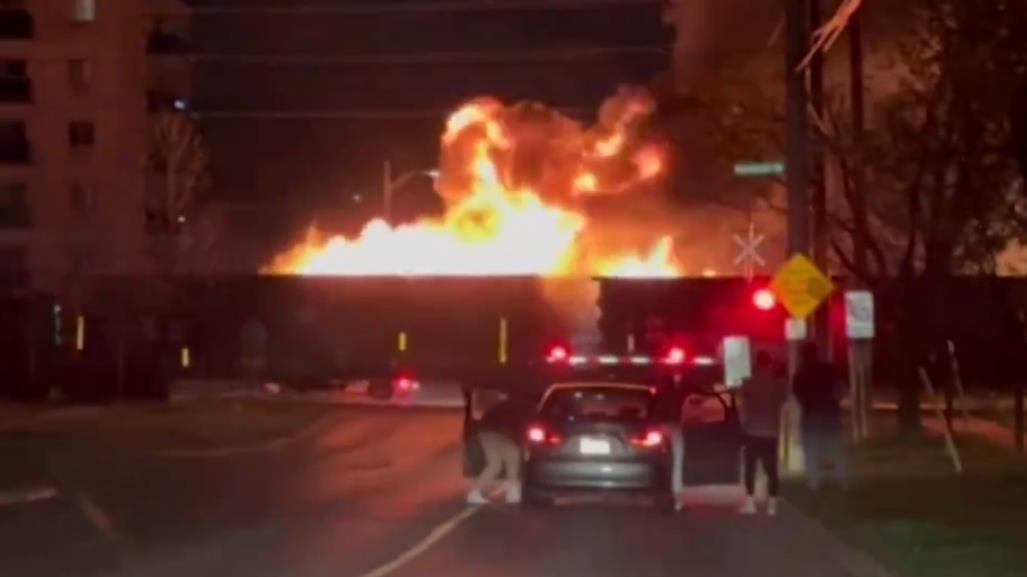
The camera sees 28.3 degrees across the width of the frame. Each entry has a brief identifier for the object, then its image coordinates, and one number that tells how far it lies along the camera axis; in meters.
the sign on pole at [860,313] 30.70
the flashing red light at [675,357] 30.89
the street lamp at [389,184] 70.80
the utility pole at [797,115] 29.25
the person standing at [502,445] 25.06
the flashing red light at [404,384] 54.71
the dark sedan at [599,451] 23.58
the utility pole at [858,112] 34.09
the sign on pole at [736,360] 35.50
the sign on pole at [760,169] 30.16
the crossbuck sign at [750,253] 51.31
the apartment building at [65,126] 76.44
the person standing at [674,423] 24.00
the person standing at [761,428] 24.67
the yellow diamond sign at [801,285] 29.33
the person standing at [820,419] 26.36
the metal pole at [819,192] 32.03
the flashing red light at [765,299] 33.42
